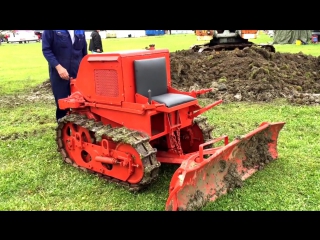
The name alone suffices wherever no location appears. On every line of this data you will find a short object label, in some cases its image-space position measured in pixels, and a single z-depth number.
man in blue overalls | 5.84
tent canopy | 26.73
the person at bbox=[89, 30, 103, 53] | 12.92
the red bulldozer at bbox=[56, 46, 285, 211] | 4.31
